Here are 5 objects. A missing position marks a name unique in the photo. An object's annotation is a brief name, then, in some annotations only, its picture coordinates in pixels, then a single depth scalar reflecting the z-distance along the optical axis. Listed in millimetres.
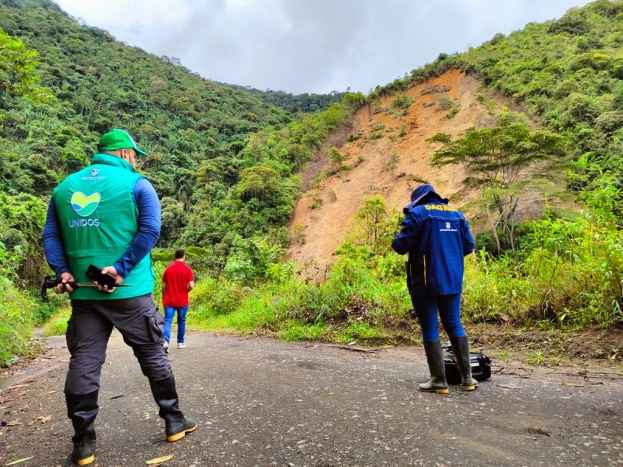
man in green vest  2211
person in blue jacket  3238
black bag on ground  3420
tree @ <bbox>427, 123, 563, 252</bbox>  18094
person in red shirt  6430
